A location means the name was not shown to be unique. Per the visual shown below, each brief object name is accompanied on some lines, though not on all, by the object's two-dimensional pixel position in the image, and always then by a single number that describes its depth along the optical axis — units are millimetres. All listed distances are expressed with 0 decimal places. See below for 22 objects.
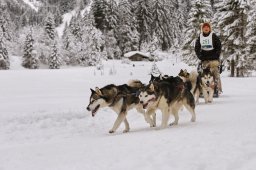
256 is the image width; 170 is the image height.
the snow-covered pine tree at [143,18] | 81019
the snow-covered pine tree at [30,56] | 75375
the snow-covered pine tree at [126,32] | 77500
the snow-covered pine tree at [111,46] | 75562
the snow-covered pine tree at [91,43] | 70125
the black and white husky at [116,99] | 8070
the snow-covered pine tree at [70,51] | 83250
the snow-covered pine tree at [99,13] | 76250
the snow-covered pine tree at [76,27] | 91638
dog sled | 12641
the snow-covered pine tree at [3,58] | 68731
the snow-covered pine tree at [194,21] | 44406
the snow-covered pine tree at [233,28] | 32438
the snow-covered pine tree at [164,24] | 83788
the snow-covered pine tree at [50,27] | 82800
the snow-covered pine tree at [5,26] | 90662
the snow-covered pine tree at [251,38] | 33159
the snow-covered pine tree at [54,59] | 75725
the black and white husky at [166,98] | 7520
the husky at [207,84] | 12047
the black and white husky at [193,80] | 11103
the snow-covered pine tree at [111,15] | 76494
